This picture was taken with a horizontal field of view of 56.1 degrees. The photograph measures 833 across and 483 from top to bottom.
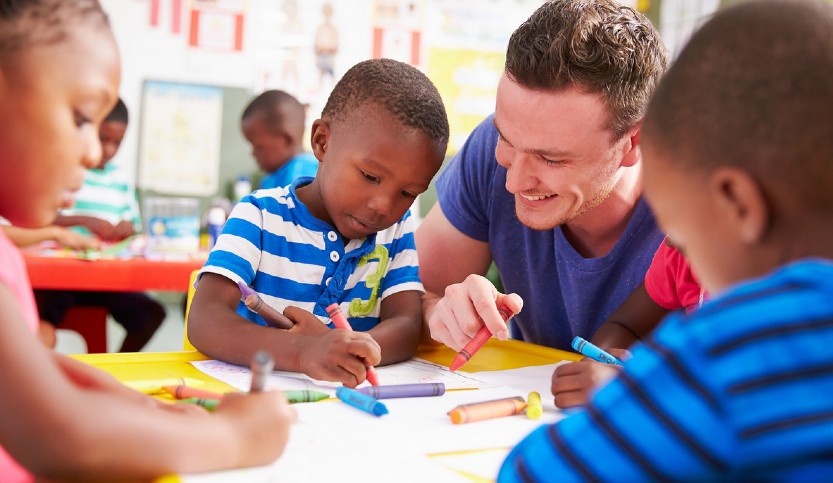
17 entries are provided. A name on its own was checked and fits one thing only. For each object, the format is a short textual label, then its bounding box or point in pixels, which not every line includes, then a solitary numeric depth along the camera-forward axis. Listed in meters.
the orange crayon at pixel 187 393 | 0.76
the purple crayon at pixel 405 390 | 0.82
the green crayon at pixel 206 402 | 0.70
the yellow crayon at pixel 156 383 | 0.81
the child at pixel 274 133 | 3.10
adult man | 1.11
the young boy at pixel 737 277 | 0.38
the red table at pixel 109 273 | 1.95
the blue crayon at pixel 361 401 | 0.76
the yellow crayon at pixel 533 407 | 0.80
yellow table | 0.90
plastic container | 2.31
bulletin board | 4.05
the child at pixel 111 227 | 2.52
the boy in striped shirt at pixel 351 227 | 1.05
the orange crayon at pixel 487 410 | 0.75
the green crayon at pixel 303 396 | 0.79
